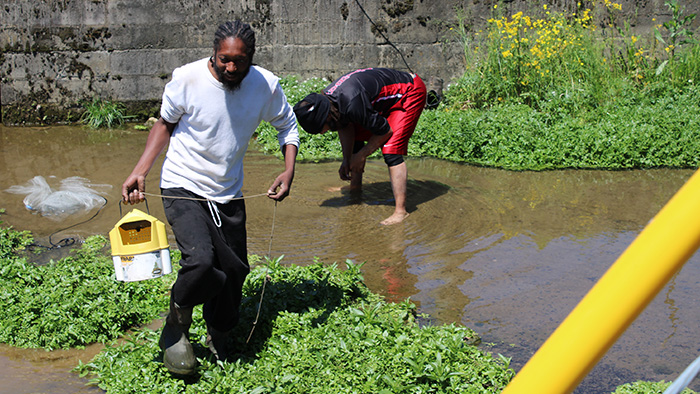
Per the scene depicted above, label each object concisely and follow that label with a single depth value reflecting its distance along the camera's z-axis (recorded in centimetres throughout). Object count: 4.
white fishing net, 646
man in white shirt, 338
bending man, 602
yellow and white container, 331
